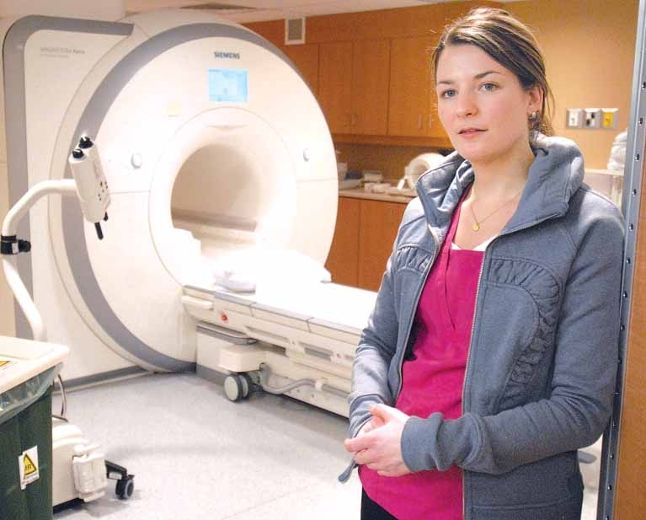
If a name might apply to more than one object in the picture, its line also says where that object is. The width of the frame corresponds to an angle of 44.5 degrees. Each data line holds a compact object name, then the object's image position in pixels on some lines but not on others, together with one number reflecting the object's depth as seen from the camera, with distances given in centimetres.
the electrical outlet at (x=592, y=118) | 463
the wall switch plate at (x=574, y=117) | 471
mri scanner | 288
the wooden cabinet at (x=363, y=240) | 519
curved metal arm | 215
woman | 106
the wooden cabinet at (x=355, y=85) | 533
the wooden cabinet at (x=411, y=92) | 502
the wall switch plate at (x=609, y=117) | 456
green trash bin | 162
